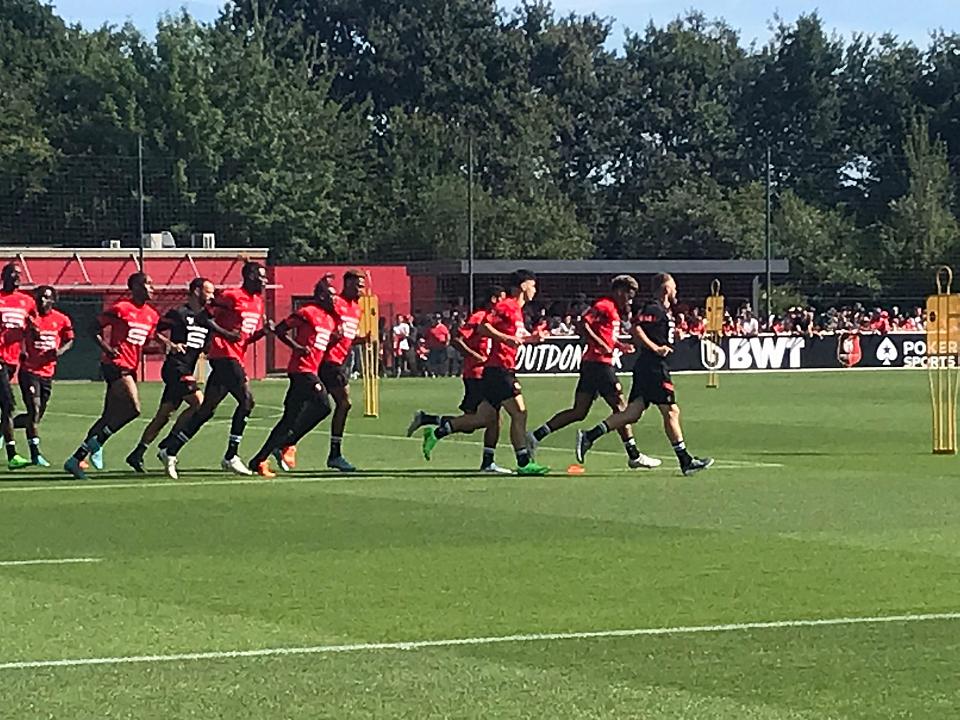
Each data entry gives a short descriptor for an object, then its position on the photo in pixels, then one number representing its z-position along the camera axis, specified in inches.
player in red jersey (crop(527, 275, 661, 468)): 788.6
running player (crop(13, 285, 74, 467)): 871.7
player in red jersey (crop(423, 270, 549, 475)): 776.9
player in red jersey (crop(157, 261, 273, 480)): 768.3
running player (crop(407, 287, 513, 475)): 792.3
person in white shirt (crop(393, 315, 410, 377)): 2176.4
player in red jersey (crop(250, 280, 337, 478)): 777.6
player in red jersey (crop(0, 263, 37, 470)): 832.9
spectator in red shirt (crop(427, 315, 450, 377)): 2171.5
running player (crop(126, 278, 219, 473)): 809.5
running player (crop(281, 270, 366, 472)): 795.7
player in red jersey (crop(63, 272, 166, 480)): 781.3
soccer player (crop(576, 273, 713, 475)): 754.8
